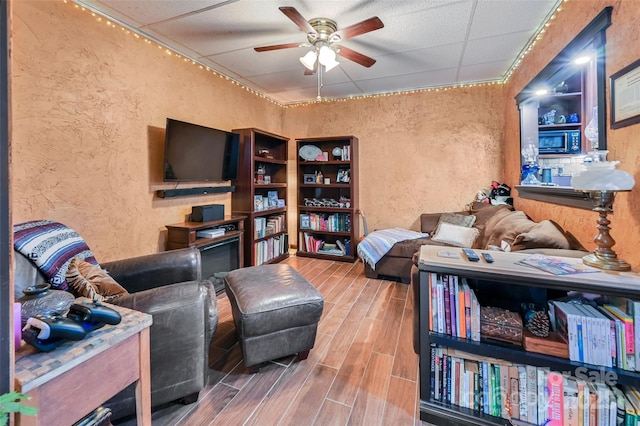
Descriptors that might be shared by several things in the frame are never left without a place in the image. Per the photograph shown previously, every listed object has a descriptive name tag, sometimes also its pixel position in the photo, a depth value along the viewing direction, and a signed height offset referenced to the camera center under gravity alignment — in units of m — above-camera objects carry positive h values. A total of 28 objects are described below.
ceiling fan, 2.25 +1.43
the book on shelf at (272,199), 4.05 +0.18
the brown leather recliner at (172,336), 1.28 -0.62
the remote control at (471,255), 1.39 -0.24
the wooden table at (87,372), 0.67 -0.45
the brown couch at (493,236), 1.75 -0.20
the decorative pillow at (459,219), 3.45 -0.11
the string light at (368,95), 2.27 +1.72
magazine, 1.20 -0.26
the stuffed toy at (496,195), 3.38 +0.20
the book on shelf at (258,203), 3.64 +0.11
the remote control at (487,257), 1.38 -0.25
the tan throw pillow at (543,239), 1.70 -0.19
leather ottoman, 1.68 -0.67
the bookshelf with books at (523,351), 1.12 -0.64
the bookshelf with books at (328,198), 4.14 +0.21
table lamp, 1.14 +0.08
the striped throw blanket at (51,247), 1.37 -0.19
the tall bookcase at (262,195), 3.54 +0.23
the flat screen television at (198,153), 2.61 +0.62
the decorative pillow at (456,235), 3.24 -0.30
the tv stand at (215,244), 2.67 -0.34
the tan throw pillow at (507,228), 2.16 -0.15
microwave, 2.97 +0.75
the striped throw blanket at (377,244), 3.34 -0.41
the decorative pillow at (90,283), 1.32 -0.36
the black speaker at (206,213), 2.92 -0.02
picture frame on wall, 1.29 +0.57
